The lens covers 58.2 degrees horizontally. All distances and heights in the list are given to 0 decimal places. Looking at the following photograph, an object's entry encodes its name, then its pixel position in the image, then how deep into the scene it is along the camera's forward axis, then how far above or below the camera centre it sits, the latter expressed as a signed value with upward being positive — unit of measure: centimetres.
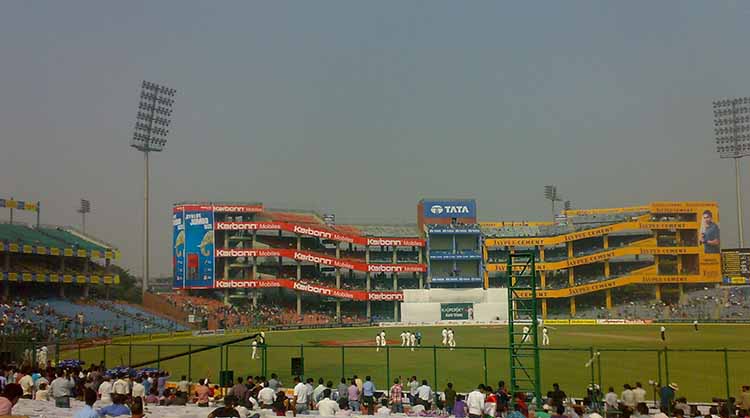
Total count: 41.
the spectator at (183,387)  2322 -419
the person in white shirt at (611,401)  2072 -434
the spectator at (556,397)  1795 -369
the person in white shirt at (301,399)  2081 -415
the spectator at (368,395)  2232 -440
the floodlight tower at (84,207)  11850 +1087
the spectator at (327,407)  1842 -391
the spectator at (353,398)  2258 -448
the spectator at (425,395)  2227 -441
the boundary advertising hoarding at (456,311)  8994 -646
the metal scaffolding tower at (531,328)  2159 -216
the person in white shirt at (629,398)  2062 -423
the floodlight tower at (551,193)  13038 +1311
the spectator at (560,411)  1534 -343
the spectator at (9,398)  1080 -207
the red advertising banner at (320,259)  8650 +79
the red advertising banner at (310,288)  8600 -293
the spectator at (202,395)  2161 -417
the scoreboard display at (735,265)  9250 -97
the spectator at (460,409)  1939 -422
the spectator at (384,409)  1879 -429
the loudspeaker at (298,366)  2580 -386
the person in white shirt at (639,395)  2064 -414
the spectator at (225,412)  1074 -234
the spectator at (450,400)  2134 -437
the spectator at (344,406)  2046 -448
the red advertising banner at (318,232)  8750 +445
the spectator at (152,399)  2184 -430
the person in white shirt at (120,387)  2016 -357
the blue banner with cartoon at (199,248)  8600 +242
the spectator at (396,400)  2245 -453
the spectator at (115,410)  1259 -266
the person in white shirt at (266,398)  2067 -407
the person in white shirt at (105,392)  2006 -378
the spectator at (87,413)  1078 -232
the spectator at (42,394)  2116 -390
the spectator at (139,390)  2091 -379
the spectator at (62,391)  1884 -362
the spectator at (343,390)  2366 -440
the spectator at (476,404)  1816 -381
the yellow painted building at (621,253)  9306 +102
